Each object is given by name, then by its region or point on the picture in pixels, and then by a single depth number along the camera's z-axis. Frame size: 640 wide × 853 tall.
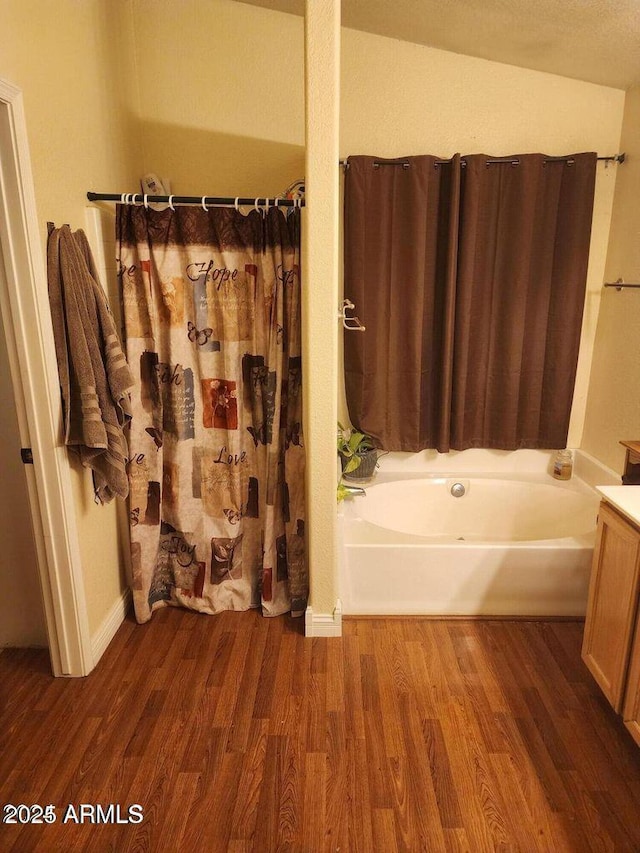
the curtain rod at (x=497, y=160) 2.61
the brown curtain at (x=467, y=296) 2.63
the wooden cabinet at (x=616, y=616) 1.63
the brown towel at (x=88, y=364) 1.81
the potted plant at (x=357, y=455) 2.83
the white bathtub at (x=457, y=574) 2.34
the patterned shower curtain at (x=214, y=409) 2.17
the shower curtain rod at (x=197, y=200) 2.07
